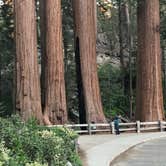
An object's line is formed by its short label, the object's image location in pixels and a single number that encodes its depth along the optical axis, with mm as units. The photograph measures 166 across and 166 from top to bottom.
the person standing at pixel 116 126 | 31064
